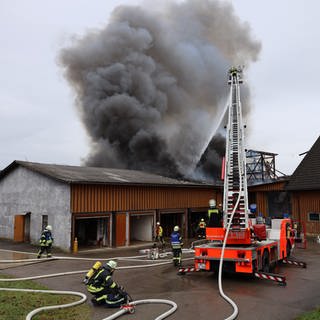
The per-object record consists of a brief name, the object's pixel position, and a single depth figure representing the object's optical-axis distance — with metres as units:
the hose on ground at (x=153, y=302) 5.76
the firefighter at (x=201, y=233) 20.05
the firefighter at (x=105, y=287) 6.41
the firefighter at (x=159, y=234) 15.13
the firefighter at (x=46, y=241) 12.12
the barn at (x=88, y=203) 14.90
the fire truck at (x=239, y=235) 8.50
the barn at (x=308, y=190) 20.16
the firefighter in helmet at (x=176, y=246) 10.63
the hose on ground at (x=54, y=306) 5.73
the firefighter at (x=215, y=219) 9.44
